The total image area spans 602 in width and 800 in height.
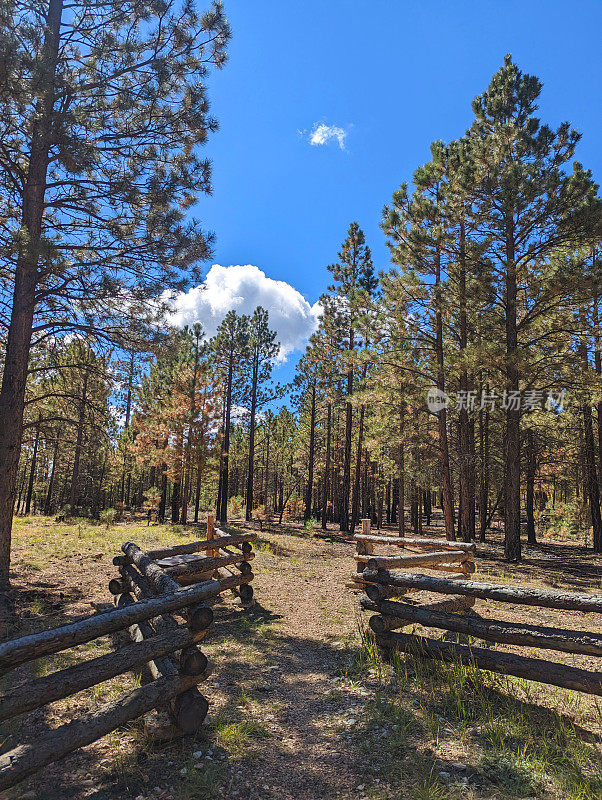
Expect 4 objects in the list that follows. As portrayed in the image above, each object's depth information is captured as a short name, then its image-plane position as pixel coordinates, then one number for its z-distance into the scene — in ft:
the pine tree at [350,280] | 88.53
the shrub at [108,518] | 85.10
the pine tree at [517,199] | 47.52
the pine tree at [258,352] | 98.43
